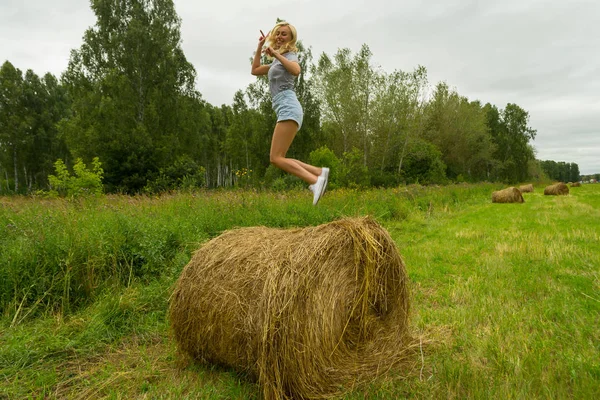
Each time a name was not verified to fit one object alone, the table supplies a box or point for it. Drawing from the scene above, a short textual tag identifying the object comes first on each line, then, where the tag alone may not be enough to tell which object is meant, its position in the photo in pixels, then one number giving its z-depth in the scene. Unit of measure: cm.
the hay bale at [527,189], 2992
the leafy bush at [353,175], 1756
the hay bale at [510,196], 1875
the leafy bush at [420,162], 3618
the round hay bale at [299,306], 229
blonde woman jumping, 372
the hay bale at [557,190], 2477
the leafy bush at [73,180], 1081
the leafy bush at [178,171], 2040
